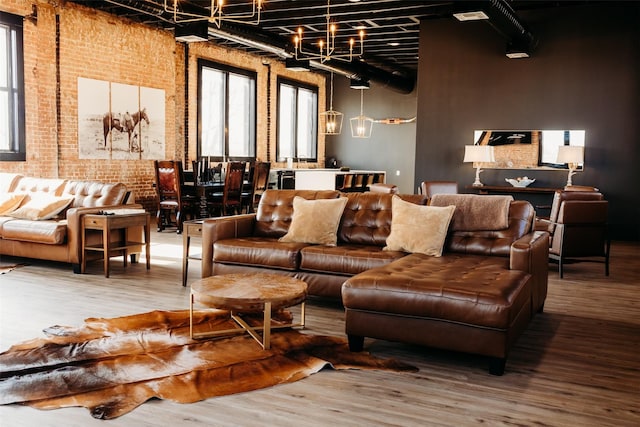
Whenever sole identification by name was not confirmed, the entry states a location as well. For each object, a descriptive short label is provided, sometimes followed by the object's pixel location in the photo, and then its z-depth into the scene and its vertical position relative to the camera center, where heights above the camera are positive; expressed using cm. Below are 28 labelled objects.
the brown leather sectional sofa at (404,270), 338 -70
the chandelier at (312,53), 1016 +220
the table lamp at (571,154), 913 +24
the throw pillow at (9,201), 664 -46
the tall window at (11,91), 840 +99
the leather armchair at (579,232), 646 -67
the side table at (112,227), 591 -65
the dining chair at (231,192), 987 -47
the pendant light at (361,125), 1584 +110
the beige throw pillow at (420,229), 473 -50
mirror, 955 +39
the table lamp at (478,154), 963 +23
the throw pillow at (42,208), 642 -50
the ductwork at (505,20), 727 +197
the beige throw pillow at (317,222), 514 -49
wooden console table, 940 -33
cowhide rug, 295 -113
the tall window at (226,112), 1251 +114
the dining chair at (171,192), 933 -46
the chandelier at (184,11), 830 +218
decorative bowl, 971 -20
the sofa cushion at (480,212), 479 -36
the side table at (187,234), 546 -64
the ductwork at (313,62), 963 +214
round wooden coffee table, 355 -79
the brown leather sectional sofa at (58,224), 602 -65
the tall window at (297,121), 1516 +116
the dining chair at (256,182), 1075 -32
